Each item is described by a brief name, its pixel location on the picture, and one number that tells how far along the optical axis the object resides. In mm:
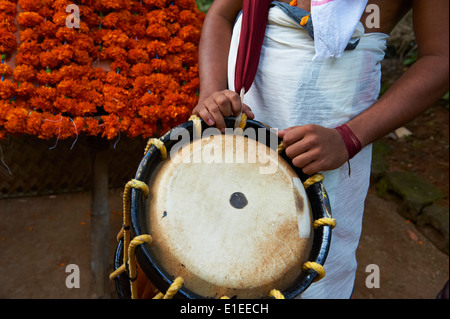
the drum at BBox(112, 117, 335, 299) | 813
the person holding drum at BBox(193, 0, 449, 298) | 964
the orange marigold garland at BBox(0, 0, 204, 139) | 1337
